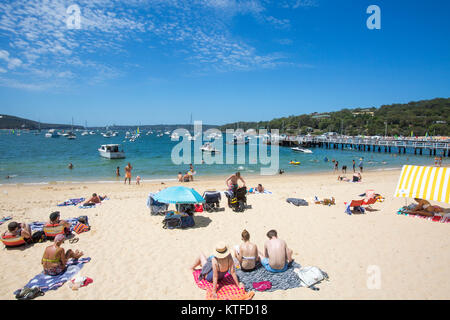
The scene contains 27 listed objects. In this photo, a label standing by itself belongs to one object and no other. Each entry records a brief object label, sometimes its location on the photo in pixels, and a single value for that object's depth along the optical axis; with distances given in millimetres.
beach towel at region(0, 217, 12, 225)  8838
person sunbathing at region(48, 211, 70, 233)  7032
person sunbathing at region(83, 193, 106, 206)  10943
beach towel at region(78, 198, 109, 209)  10703
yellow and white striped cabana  8802
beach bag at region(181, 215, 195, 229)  8273
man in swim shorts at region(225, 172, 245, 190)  10102
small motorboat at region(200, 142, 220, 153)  44644
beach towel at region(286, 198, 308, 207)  11023
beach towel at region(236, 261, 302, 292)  4934
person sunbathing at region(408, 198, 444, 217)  9159
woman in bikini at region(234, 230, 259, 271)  5375
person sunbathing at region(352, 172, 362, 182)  19375
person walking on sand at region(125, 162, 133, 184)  18341
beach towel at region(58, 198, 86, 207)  11333
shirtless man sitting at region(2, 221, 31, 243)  6527
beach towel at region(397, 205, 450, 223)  8695
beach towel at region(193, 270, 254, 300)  4577
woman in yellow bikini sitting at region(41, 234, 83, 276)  5281
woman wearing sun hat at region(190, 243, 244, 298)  4762
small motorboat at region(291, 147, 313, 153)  50031
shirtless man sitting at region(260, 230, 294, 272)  5352
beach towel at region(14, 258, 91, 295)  4875
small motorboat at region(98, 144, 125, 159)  36569
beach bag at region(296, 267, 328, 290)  4932
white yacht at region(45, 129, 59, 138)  120538
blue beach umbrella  8047
